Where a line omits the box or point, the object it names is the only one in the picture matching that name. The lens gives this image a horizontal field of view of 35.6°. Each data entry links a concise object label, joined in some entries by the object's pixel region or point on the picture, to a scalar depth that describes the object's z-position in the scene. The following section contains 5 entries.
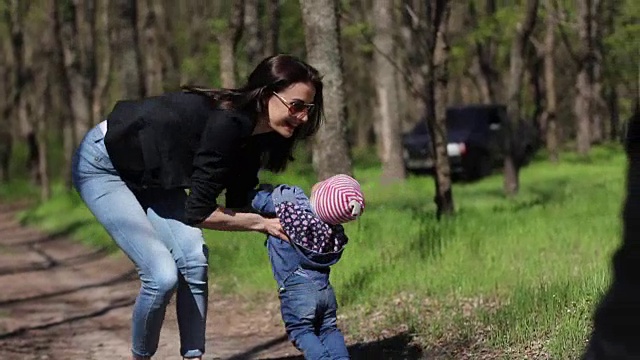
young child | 4.16
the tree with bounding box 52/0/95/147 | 20.61
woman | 4.02
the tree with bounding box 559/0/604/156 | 23.08
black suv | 22.22
